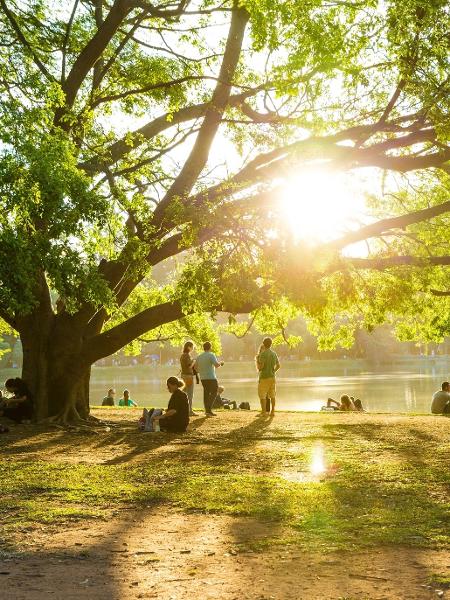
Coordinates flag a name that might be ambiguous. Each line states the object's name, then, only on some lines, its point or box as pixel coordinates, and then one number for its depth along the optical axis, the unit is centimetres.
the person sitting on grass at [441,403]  2094
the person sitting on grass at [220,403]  2467
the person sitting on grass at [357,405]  2494
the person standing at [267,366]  1759
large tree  1107
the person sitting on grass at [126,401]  2767
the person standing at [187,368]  1722
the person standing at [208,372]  1784
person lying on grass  2391
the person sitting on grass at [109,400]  2769
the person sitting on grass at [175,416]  1384
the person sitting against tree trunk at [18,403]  1567
